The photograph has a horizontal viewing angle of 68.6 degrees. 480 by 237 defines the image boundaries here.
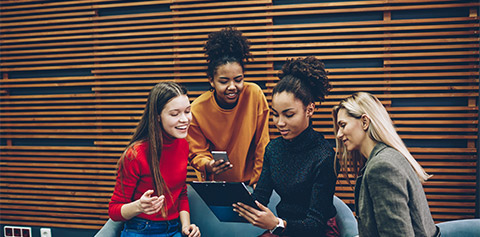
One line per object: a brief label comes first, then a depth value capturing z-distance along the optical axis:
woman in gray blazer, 1.66
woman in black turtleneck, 2.26
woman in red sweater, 2.43
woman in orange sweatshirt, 2.97
